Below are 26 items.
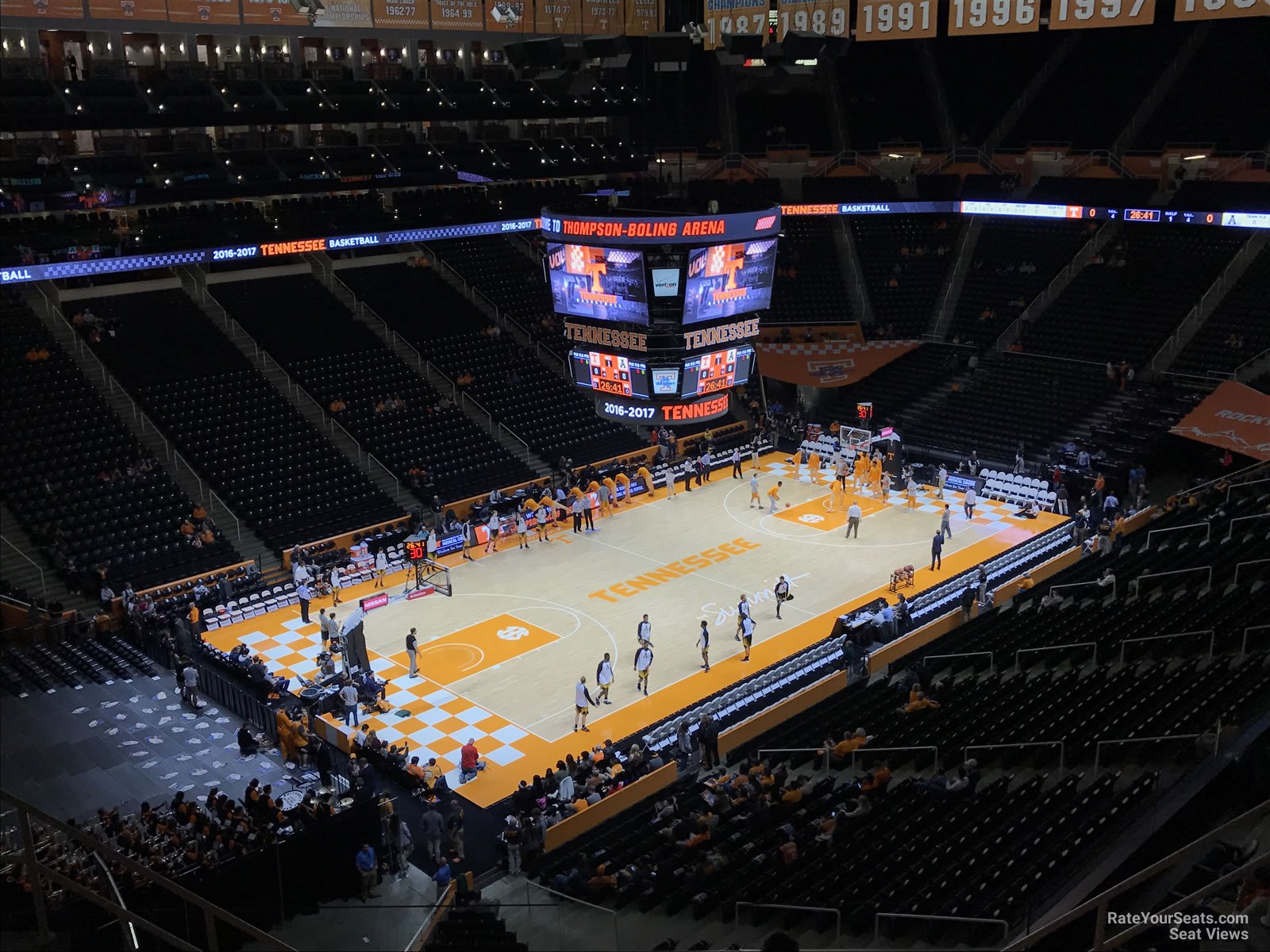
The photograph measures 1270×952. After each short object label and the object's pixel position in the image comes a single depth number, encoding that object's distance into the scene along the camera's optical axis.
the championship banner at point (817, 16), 32.75
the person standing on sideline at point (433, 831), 18.02
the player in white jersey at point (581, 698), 21.88
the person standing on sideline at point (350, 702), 22.48
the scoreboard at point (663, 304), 24.03
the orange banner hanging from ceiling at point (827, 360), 42.75
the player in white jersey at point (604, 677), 22.77
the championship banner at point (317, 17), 38.47
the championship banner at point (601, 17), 44.62
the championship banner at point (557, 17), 44.06
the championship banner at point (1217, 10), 27.52
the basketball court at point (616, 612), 22.86
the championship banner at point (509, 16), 43.12
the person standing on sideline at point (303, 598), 27.53
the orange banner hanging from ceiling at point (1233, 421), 32.59
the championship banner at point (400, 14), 40.94
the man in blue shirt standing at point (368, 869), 17.08
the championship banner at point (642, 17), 45.38
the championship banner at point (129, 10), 35.50
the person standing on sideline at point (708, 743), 20.47
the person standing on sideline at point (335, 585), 28.41
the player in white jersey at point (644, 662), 23.69
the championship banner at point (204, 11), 37.06
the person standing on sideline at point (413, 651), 24.22
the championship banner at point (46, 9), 33.88
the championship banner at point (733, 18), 33.38
